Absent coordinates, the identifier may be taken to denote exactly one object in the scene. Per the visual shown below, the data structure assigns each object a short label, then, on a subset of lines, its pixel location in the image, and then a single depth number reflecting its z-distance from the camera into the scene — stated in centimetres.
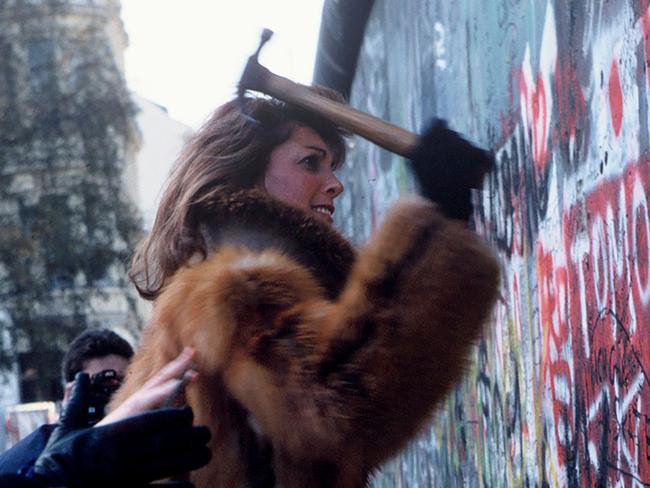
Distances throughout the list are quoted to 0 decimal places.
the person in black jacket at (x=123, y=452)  236
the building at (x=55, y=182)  2267
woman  261
